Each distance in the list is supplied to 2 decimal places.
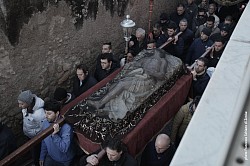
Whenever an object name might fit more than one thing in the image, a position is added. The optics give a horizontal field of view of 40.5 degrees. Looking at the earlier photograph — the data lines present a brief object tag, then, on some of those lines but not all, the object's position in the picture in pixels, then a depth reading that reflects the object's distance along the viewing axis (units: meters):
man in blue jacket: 3.75
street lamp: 5.21
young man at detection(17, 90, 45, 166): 4.20
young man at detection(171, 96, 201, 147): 4.15
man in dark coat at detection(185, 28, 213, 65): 6.24
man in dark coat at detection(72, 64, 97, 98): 5.07
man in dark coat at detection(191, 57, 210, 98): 5.10
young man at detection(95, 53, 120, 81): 5.27
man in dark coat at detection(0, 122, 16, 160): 3.68
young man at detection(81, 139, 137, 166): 3.29
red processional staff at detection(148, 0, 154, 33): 7.48
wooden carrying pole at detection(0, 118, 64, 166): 3.44
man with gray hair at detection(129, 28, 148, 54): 6.41
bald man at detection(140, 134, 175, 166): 3.58
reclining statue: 4.33
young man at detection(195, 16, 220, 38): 7.06
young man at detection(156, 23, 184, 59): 6.47
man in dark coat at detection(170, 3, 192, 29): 7.85
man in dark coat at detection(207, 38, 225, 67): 5.72
